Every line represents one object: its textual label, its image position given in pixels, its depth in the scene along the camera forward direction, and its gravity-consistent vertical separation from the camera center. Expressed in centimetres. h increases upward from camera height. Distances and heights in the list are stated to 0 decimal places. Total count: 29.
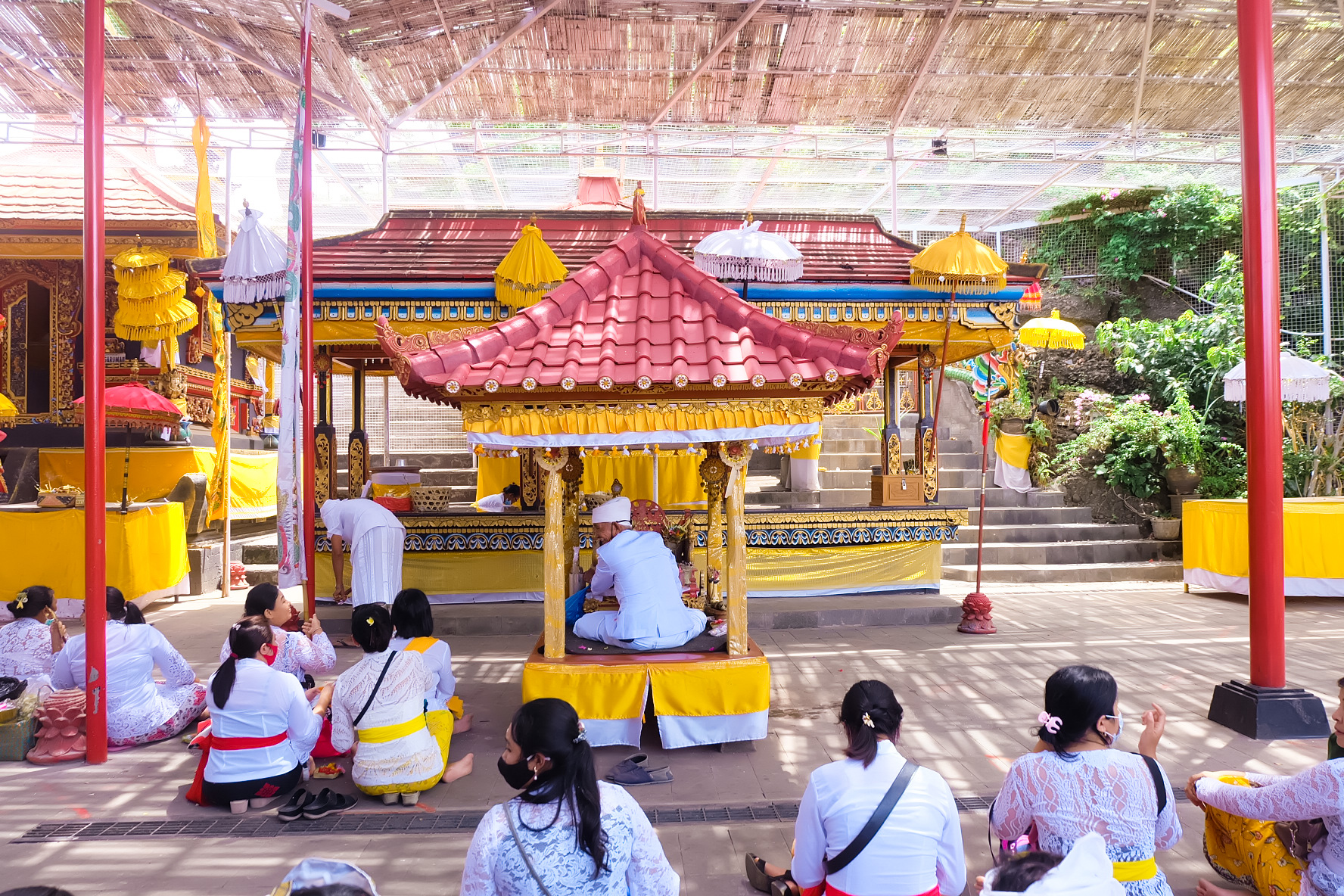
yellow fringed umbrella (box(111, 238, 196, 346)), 1068 +214
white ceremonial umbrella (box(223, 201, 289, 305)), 691 +161
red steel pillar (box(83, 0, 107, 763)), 483 +29
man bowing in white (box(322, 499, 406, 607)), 777 -88
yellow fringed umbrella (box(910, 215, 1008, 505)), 818 +189
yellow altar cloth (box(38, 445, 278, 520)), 1166 -20
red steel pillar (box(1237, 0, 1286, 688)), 528 +58
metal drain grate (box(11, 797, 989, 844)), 407 -186
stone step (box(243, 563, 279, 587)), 995 -143
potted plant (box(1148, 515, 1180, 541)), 1205 -111
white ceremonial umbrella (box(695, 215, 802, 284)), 696 +170
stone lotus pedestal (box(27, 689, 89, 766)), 505 -167
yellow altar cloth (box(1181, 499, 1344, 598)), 977 -113
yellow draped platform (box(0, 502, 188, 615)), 895 -101
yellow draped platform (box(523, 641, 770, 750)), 512 -150
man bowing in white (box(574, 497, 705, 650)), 539 -87
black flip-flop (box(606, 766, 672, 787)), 470 -185
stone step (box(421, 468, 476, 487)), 1374 -35
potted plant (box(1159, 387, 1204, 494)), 1234 -5
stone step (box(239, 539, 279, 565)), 1067 -126
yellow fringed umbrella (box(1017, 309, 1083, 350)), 1530 +222
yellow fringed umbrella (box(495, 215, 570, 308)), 829 +189
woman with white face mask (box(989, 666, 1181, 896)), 266 -109
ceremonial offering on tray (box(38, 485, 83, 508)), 917 -45
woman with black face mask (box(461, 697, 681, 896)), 224 -103
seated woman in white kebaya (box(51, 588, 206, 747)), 516 -138
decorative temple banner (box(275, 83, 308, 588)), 568 +9
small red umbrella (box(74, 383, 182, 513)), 987 +61
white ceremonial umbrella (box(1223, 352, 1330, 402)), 1183 +102
